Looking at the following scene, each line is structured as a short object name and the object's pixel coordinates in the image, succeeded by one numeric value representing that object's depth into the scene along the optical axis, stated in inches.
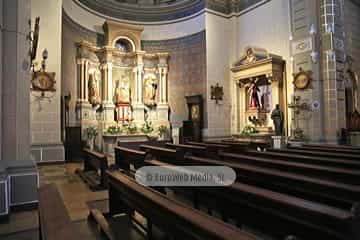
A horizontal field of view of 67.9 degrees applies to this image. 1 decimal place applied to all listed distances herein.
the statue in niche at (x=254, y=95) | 428.8
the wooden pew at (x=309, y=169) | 95.4
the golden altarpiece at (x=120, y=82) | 416.5
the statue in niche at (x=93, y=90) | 421.1
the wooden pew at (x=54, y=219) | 62.2
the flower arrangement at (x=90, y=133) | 387.2
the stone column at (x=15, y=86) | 140.7
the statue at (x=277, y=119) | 344.5
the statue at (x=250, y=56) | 405.7
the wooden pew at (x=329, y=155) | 140.7
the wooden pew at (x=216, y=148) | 193.3
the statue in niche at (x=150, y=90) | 472.1
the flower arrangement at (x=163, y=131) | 461.4
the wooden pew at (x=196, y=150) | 192.3
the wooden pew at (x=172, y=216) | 51.0
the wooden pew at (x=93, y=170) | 196.5
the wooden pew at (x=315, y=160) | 118.4
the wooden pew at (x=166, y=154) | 180.1
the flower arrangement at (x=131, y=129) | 427.3
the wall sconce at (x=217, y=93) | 437.7
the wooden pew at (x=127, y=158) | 182.9
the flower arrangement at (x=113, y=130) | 412.8
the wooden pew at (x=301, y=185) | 75.6
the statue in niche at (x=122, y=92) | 449.1
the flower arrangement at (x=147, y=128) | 438.0
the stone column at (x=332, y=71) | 316.5
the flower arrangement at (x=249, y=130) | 409.4
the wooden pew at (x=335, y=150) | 169.0
